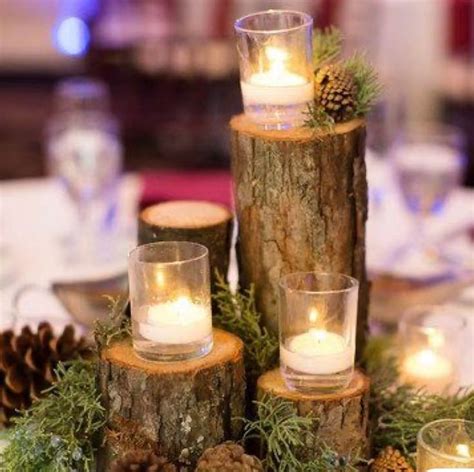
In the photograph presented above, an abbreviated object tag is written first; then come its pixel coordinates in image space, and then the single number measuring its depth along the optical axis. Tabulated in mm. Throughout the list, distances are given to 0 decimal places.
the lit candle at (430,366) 1231
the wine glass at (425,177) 1530
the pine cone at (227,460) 1009
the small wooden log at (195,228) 1158
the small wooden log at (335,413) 1055
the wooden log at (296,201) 1104
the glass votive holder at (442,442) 1022
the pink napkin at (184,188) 1498
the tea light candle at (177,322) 1058
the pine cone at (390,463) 1077
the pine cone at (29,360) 1164
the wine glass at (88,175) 1580
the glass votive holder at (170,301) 1058
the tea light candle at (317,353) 1060
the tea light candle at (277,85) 1115
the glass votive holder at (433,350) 1234
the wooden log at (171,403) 1046
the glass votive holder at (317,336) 1060
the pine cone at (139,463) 1013
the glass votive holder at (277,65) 1113
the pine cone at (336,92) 1123
